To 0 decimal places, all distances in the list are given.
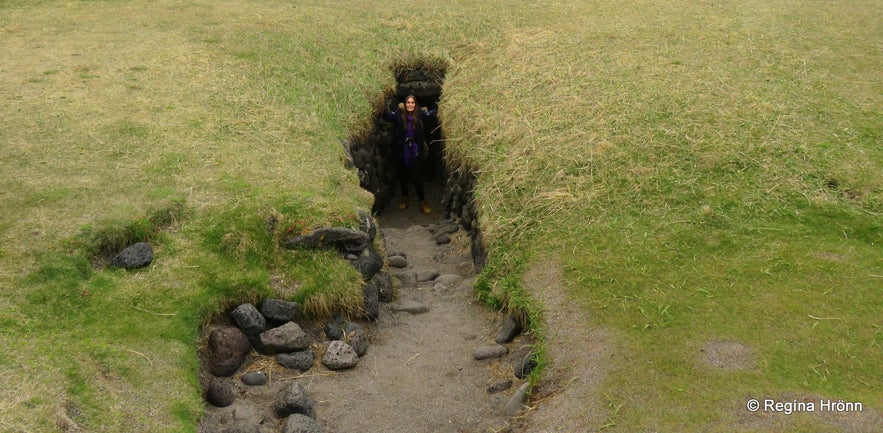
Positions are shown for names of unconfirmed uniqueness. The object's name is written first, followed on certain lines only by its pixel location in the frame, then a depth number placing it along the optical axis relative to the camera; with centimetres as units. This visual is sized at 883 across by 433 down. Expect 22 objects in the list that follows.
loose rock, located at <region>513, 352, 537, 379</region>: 1108
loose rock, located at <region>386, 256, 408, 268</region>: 1559
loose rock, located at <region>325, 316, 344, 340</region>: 1230
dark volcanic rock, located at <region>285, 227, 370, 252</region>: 1288
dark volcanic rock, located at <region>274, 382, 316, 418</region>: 1055
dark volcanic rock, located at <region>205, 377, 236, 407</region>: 1057
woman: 1944
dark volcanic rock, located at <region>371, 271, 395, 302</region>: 1371
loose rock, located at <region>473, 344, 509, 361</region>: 1190
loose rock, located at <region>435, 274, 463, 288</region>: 1479
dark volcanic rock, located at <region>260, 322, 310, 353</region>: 1170
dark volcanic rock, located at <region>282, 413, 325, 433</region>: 1002
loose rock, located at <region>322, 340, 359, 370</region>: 1174
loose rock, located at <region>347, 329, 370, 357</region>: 1220
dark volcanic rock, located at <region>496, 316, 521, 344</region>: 1215
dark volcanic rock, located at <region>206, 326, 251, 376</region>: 1114
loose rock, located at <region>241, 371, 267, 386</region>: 1119
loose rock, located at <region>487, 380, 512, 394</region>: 1113
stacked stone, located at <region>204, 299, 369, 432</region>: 1062
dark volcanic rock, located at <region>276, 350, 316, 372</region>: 1160
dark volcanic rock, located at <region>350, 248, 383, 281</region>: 1321
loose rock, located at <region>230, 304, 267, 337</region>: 1170
